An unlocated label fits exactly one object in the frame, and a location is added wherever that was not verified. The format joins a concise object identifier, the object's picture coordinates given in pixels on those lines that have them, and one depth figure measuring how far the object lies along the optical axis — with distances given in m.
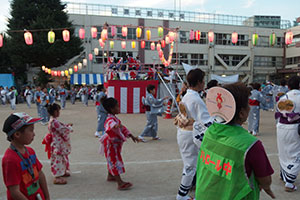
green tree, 22.06
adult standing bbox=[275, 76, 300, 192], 3.45
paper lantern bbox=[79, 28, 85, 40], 15.34
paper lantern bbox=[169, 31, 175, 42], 14.94
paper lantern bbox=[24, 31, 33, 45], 13.33
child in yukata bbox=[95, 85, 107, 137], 7.45
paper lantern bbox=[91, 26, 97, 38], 16.38
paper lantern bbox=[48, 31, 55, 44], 12.89
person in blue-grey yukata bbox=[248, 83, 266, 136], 7.39
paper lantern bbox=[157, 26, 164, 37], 15.69
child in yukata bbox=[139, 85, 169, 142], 6.82
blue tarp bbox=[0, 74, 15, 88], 21.02
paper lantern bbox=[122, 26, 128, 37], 15.60
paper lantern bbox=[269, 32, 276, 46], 15.32
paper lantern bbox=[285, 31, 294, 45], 15.02
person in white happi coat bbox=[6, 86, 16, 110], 15.57
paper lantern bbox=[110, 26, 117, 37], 15.54
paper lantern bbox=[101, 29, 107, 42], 13.99
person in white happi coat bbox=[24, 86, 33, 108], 15.62
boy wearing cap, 1.76
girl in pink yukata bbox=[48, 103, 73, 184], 3.88
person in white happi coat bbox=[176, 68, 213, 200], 2.82
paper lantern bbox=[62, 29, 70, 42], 14.45
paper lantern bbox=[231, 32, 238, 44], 16.59
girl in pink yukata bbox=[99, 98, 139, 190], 3.52
